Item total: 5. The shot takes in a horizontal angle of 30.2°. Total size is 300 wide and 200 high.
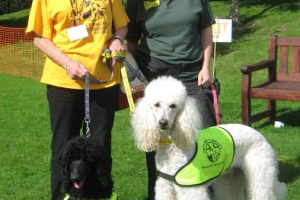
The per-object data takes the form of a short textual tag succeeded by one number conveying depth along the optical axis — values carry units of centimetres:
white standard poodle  363
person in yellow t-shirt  358
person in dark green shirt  406
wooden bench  716
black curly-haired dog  361
